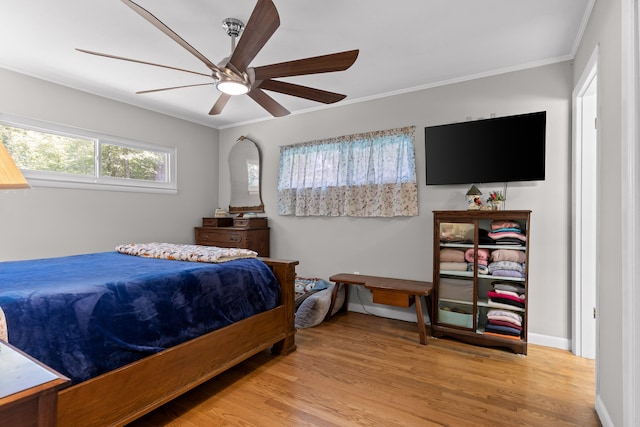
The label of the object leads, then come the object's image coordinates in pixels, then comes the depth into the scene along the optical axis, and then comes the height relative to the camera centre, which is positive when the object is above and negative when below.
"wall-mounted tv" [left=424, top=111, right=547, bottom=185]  2.82 +0.59
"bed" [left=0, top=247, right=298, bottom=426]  1.45 -0.84
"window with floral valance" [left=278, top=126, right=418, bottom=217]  3.54 +0.44
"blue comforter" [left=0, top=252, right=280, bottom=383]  1.39 -0.49
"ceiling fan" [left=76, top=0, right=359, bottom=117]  1.63 +0.92
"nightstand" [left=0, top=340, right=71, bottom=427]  0.68 -0.39
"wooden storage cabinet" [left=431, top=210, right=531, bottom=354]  2.73 -0.57
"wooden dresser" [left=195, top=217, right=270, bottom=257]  4.23 -0.28
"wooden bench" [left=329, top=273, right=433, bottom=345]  2.94 -0.74
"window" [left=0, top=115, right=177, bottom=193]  3.14 +0.61
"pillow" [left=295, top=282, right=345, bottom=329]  3.36 -1.03
